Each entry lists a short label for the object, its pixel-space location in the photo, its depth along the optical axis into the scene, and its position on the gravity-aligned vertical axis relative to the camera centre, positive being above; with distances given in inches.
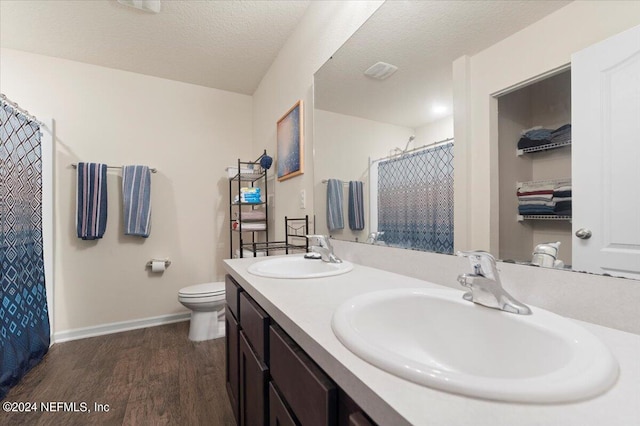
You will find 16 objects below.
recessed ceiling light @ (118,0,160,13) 64.3 +50.1
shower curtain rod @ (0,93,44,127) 64.8 +27.6
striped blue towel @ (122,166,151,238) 92.0 +4.6
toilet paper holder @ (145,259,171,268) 98.9 -17.8
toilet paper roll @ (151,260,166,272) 96.6 -18.5
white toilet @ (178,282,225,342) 82.8 -30.1
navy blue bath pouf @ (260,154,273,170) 90.2 +16.7
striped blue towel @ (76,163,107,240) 86.4 +3.9
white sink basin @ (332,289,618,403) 13.4 -9.2
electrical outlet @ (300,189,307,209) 72.4 +3.2
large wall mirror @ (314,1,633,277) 26.8 +11.3
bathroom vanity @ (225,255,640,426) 12.3 -9.7
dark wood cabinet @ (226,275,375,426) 18.1 -15.6
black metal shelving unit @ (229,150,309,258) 73.5 -3.3
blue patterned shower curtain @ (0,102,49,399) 63.4 -9.5
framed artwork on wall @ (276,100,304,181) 72.4 +19.5
